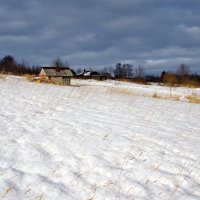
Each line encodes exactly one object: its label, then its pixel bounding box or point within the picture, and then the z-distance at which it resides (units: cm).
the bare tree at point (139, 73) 7444
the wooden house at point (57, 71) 4034
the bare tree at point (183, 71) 7778
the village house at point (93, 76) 7230
